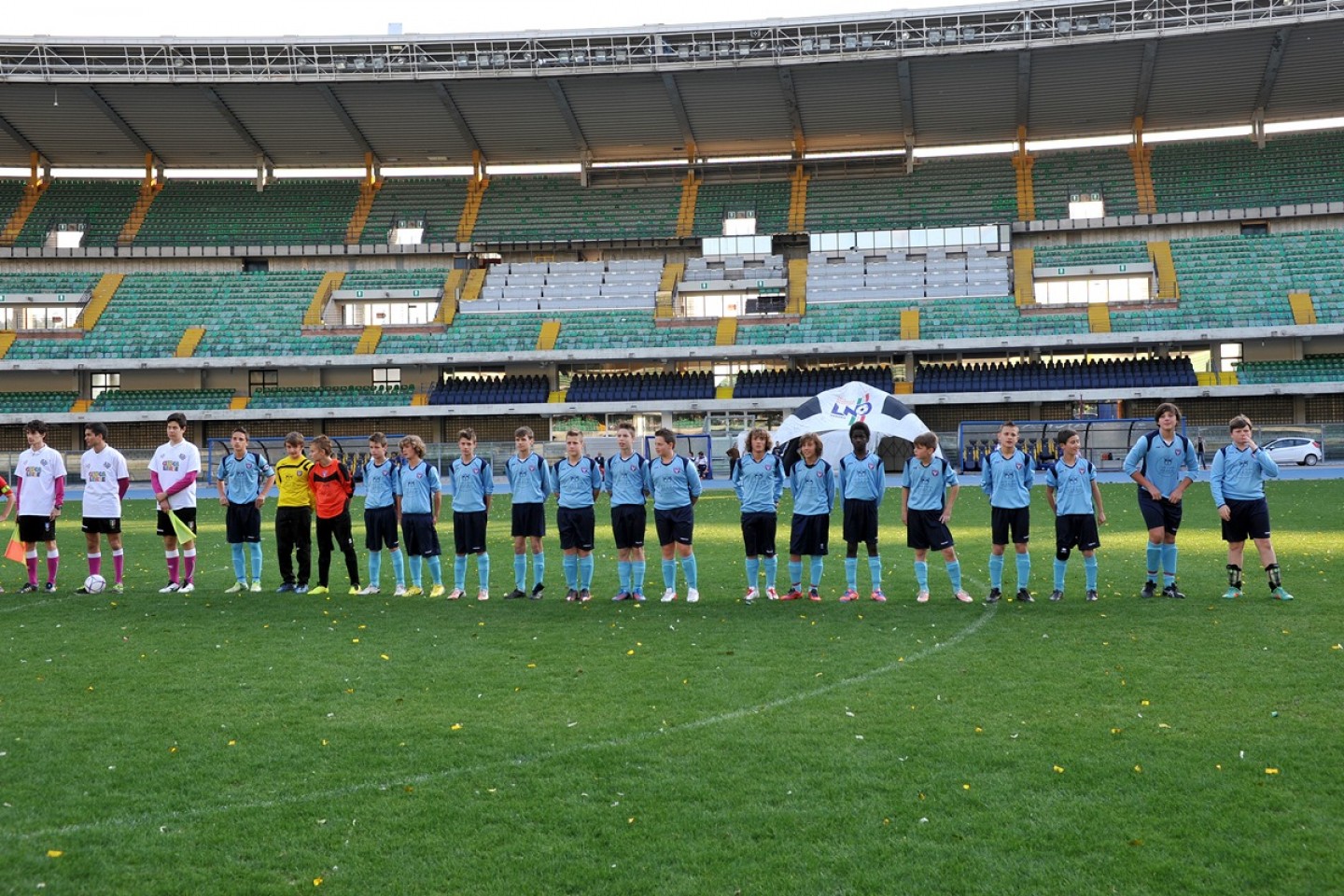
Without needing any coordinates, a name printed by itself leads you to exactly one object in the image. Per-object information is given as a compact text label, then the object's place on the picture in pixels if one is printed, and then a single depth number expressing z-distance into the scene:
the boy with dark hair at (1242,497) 11.52
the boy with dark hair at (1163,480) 11.85
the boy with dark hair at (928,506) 12.04
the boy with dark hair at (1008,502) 11.91
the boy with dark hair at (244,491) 13.54
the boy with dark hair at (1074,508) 11.78
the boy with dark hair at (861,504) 12.31
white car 34.53
